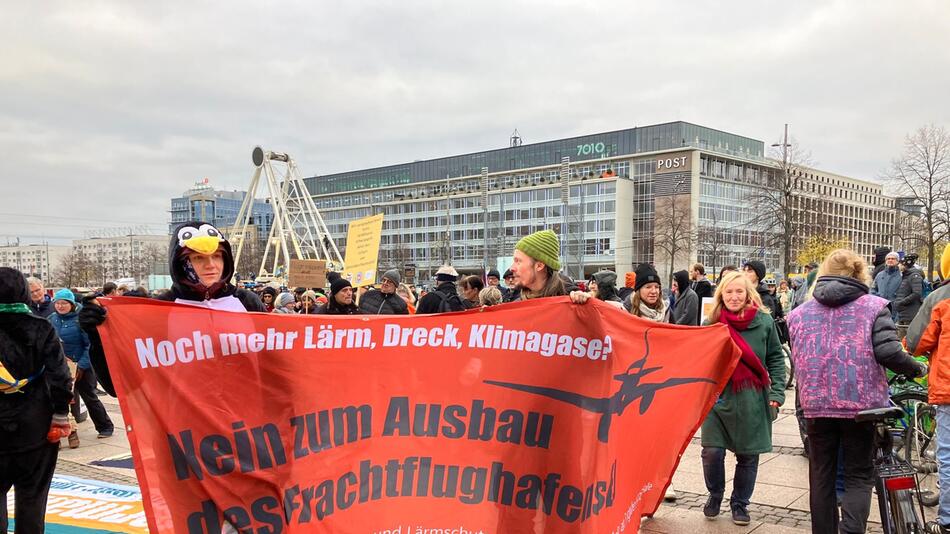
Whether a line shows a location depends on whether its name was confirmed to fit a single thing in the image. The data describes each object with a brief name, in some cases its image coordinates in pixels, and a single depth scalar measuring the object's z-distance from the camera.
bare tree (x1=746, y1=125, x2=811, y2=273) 28.59
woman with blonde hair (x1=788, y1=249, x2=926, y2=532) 4.27
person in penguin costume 3.61
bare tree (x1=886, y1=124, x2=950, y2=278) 26.86
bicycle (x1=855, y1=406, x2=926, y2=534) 4.11
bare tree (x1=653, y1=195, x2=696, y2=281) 64.29
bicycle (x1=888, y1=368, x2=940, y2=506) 5.75
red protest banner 3.40
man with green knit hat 4.45
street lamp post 28.05
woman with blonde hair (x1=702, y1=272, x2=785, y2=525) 5.12
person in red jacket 4.45
